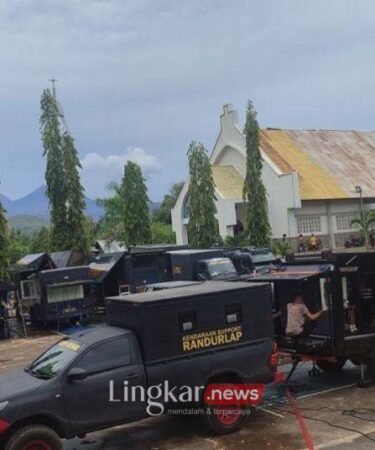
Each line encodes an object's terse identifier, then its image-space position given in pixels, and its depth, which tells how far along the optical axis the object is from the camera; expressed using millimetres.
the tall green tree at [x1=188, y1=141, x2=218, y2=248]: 38625
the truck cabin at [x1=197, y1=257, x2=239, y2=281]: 24614
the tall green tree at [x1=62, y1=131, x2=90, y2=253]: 34000
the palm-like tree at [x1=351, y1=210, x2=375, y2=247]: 42812
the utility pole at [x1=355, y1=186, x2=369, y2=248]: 39594
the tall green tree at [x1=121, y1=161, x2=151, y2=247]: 38125
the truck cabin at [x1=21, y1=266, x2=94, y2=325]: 24062
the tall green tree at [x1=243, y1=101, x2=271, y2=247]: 40188
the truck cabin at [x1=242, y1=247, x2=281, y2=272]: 27531
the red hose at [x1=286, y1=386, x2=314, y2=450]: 8488
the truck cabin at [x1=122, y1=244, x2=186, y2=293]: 26359
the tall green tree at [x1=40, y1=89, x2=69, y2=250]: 33750
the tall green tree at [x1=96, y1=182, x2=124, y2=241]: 65125
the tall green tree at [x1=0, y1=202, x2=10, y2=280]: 27438
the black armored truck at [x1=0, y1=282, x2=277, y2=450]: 7895
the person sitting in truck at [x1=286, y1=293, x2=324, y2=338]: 11531
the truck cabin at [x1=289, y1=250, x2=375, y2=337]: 11312
